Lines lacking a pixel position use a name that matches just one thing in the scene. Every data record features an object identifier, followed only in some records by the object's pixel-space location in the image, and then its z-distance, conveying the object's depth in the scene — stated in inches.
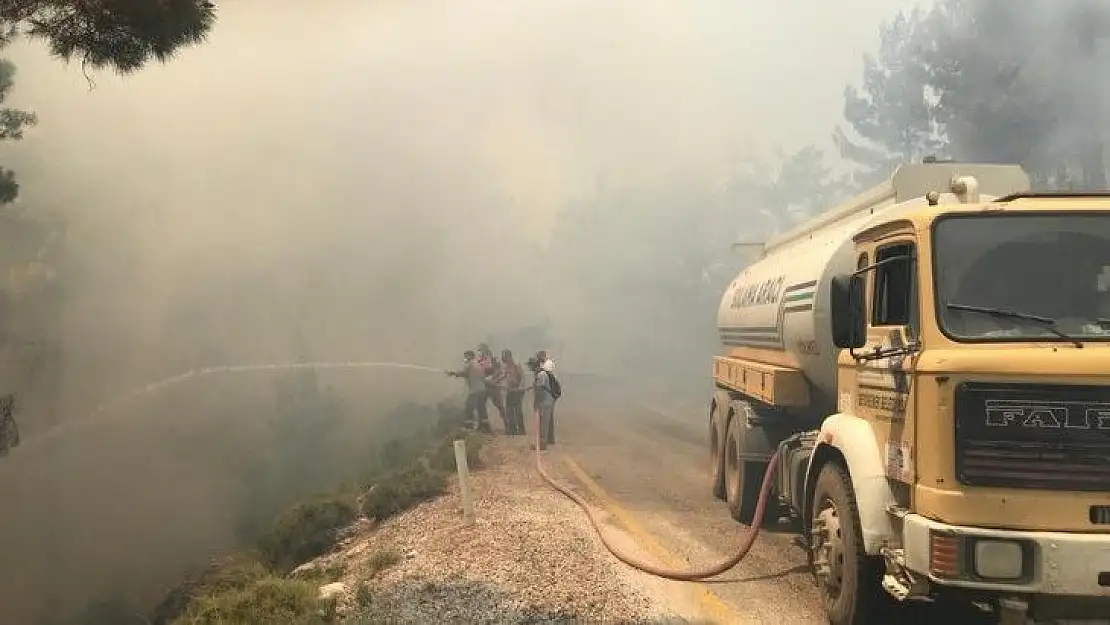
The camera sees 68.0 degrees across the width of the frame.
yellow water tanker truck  143.8
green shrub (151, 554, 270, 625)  344.0
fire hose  240.2
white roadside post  303.6
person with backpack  546.6
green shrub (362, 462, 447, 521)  400.5
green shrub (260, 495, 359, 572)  406.6
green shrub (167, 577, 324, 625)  221.9
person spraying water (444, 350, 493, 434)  634.2
